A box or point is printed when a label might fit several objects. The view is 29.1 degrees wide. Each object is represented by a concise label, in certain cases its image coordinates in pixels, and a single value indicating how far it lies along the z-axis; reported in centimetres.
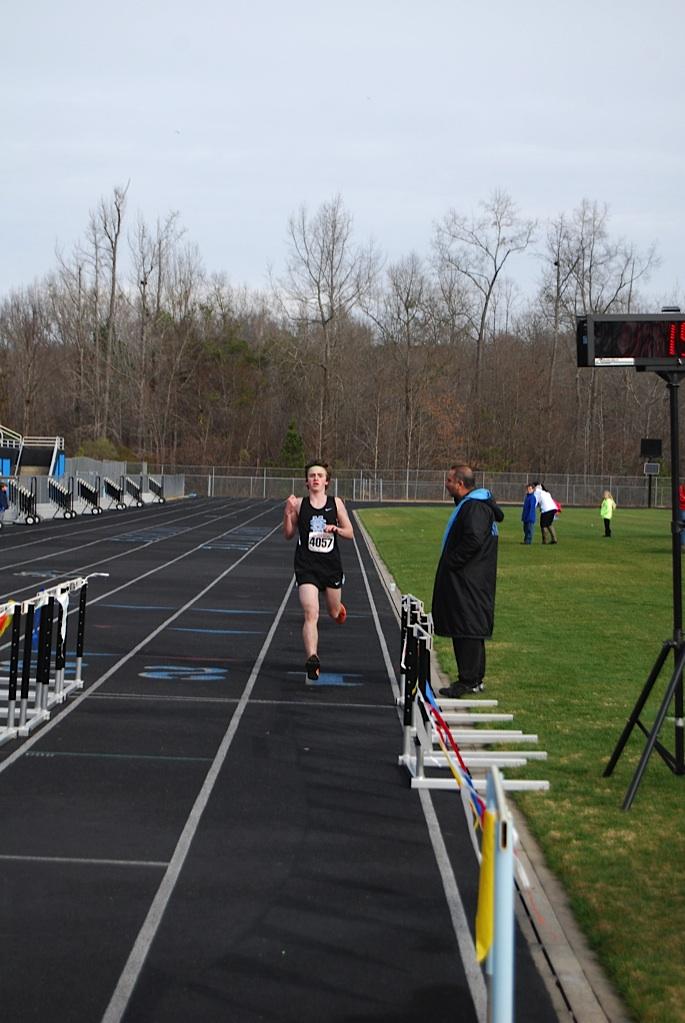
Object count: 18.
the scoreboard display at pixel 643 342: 818
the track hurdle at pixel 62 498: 4438
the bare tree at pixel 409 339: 8725
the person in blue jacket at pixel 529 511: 3481
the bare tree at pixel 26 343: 8336
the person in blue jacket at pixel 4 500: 3756
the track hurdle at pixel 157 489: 6688
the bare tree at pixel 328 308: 8544
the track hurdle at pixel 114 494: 5569
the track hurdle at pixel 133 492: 5988
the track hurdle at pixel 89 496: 4967
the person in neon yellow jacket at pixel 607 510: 4022
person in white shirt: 3484
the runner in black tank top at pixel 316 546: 1159
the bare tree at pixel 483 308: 8650
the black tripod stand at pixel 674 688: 761
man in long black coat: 1102
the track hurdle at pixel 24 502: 4003
